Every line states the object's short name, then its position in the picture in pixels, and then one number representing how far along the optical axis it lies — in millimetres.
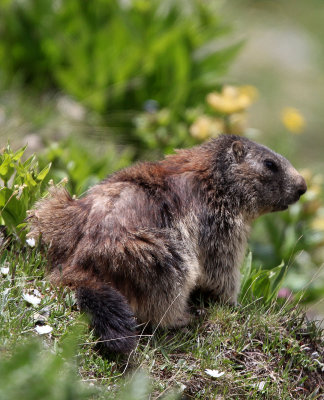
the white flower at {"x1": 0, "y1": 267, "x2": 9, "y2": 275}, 9070
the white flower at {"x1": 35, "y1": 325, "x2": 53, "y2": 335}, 8234
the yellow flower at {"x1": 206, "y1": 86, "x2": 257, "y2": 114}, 16703
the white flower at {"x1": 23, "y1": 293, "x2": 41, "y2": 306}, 8594
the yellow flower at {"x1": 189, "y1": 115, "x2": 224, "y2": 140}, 16750
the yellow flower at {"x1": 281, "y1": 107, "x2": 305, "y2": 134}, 17750
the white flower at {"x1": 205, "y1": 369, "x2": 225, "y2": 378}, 8594
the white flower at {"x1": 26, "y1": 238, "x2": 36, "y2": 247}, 9598
